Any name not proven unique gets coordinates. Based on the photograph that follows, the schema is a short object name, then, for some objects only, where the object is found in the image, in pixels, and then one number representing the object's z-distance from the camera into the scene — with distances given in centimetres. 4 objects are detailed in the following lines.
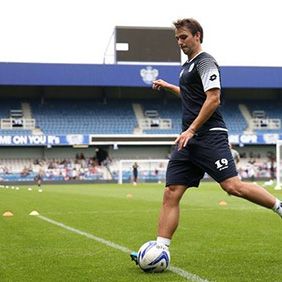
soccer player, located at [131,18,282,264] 601
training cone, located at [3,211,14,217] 1349
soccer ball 602
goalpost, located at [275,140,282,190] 2994
